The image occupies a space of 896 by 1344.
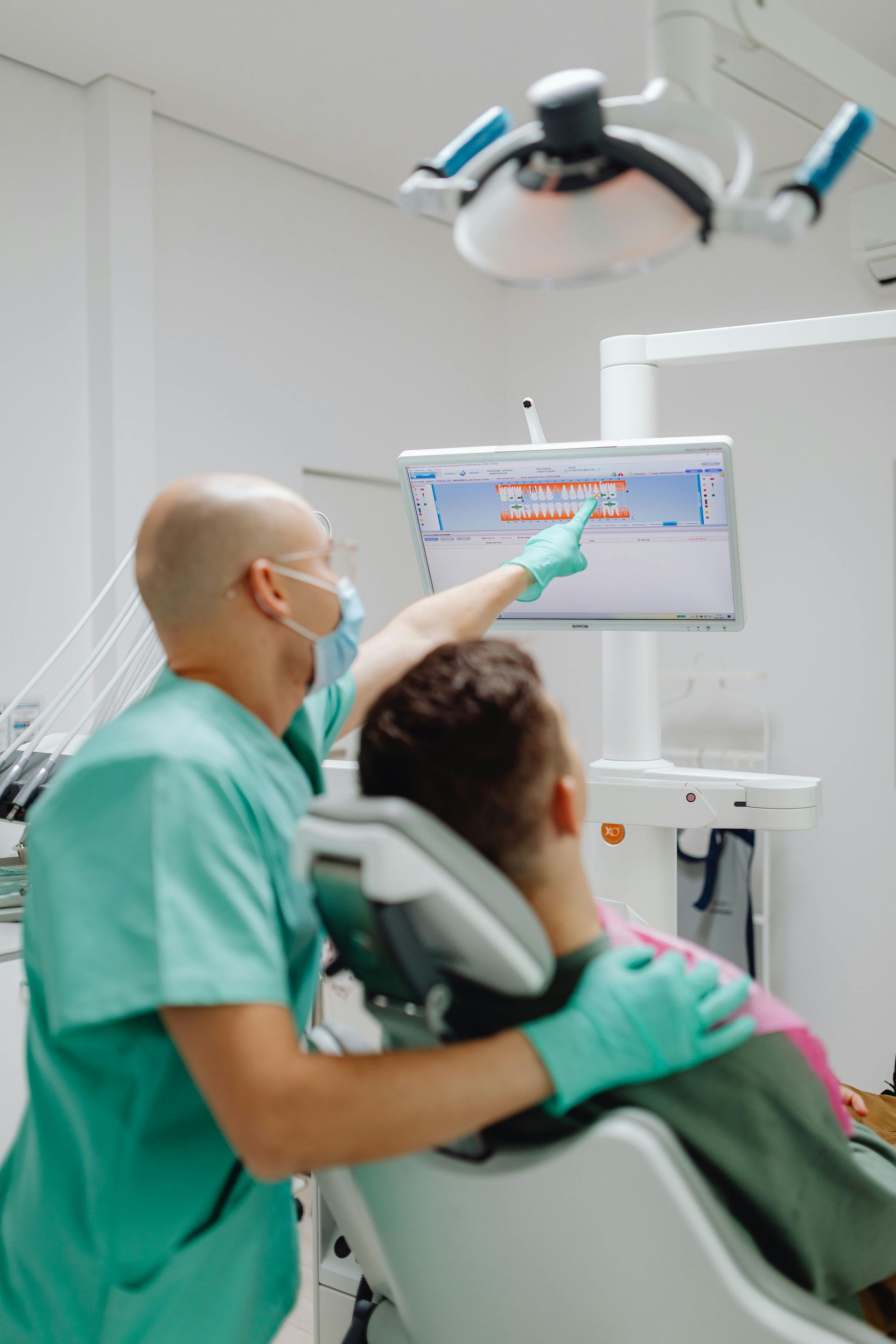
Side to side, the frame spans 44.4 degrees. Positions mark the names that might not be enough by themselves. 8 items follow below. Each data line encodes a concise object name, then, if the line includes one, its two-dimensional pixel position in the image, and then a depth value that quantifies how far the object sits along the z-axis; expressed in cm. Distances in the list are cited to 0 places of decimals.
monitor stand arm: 189
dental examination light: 83
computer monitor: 180
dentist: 86
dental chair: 80
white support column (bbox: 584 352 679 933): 203
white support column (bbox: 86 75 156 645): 288
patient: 91
